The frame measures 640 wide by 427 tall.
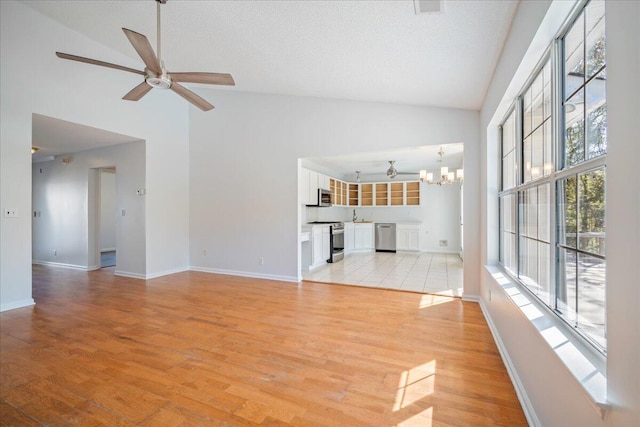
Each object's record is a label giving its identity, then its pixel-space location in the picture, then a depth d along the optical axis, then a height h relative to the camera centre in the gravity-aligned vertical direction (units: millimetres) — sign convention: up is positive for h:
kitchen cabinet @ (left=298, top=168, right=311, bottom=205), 6172 +581
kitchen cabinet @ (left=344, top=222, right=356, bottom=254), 8173 -688
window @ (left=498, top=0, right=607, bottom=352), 1228 +198
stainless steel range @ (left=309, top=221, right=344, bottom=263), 6913 -732
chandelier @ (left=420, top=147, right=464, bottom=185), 5953 +860
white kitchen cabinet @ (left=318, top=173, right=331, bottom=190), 7062 +825
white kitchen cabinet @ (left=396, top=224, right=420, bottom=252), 8273 -685
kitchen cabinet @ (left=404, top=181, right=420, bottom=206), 8578 +634
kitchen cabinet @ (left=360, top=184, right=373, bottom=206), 9055 +620
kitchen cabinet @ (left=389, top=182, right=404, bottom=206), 8719 +615
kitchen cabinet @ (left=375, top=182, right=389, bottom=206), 8875 +628
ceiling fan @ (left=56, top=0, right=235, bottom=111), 2301 +1337
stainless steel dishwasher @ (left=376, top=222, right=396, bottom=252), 8484 -700
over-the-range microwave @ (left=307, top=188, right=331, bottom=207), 6918 +406
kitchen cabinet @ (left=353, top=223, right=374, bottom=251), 8523 -699
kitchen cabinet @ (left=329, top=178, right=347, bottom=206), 7876 +642
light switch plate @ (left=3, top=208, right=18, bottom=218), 3580 +9
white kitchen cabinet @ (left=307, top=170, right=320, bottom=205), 6524 +626
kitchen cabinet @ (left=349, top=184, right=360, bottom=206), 9203 +643
